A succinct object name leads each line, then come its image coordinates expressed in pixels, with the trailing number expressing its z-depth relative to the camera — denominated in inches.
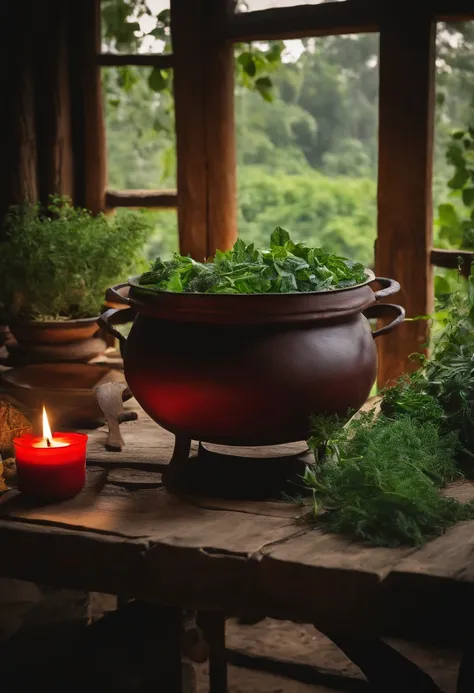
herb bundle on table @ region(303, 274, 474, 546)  82.4
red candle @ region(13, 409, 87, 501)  91.0
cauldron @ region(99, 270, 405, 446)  85.7
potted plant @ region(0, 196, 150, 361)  128.1
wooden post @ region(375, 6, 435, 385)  130.6
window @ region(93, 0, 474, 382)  131.6
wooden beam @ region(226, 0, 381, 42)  132.4
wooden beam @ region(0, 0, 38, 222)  149.8
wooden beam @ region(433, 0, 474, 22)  125.8
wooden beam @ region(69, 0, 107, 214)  155.7
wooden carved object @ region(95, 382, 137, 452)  108.7
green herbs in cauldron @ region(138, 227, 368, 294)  88.4
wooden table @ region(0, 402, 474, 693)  74.1
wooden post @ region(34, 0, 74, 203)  152.6
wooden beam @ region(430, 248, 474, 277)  133.4
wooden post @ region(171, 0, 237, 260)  145.6
